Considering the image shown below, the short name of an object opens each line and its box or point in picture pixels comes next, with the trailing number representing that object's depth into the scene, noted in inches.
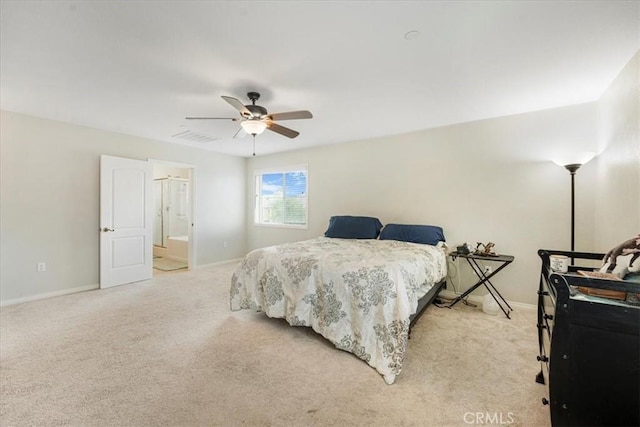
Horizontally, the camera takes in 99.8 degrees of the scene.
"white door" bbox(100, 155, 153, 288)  162.1
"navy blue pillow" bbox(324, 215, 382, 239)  161.3
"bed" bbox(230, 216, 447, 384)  82.0
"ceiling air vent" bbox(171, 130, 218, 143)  169.5
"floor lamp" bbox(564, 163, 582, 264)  109.7
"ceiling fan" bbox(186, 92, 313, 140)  100.9
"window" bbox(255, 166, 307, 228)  217.2
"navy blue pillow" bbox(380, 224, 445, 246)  142.0
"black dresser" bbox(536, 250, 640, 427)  32.3
